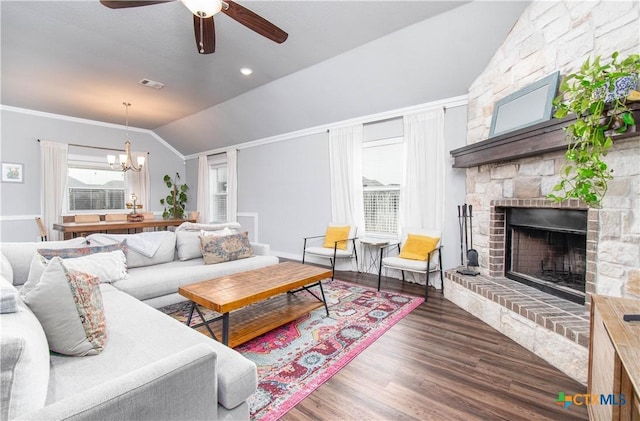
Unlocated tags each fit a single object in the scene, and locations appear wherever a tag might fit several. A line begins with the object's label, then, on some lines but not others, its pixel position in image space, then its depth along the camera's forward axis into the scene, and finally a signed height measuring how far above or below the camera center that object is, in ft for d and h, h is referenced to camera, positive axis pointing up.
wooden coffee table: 6.85 -2.26
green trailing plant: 5.53 +1.84
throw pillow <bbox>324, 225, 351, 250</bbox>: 14.53 -1.54
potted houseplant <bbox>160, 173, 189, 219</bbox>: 24.01 +0.52
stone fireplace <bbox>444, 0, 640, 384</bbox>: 6.17 +0.62
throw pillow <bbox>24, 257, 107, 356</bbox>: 4.23 -1.65
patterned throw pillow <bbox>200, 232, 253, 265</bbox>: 10.64 -1.63
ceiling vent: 14.26 +6.17
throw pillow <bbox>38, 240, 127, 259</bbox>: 7.78 -1.33
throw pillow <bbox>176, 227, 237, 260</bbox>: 11.03 -1.46
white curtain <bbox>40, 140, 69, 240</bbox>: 18.10 +1.49
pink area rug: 5.61 -3.58
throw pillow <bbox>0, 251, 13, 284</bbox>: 6.46 -1.48
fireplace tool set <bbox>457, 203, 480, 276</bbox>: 10.47 -1.45
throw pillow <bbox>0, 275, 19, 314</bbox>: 3.50 -1.21
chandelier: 16.26 +2.62
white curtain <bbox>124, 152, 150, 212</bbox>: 22.21 +1.63
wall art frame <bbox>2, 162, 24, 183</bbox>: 16.88 +1.92
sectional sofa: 2.61 -2.17
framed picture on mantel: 7.77 +3.02
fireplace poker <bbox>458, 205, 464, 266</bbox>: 11.62 -1.51
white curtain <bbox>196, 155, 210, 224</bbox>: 23.77 +1.53
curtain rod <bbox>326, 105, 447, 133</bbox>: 13.80 +4.27
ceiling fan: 5.81 +4.46
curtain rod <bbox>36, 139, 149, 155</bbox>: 19.51 +4.09
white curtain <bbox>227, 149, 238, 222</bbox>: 21.70 +1.66
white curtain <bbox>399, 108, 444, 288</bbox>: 12.44 +1.59
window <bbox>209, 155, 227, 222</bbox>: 23.70 +1.21
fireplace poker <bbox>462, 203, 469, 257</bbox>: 11.24 -0.89
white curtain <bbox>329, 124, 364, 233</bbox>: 15.01 +1.69
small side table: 14.49 -2.62
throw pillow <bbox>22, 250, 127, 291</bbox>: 7.79 -1.69
